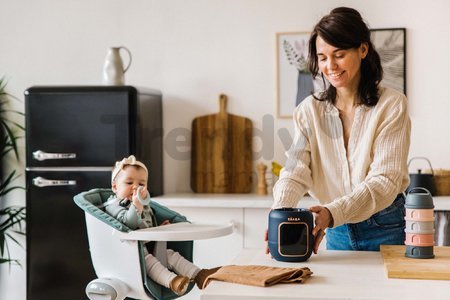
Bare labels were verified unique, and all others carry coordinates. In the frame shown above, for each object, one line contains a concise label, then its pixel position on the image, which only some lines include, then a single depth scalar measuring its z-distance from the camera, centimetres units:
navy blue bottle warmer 211
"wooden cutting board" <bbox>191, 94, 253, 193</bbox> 451
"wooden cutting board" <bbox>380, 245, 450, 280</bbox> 189
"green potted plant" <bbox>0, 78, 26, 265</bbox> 467
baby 261
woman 237
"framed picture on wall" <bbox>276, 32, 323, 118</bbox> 446
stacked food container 212
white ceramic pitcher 435
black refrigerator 413
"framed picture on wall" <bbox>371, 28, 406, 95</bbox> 432
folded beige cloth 182
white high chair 249
